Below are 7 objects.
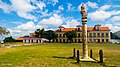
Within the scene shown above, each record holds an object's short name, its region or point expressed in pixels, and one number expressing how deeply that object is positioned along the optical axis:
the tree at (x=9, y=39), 49.26
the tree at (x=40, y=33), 49.10
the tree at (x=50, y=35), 46.92
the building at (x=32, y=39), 46.95
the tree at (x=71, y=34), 46.01
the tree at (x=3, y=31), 32.70
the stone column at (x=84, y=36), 7.11
